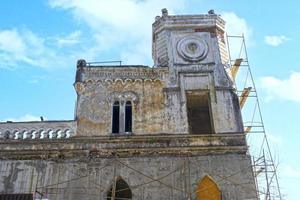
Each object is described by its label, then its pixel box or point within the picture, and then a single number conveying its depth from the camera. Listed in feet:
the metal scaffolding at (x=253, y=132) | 58.74
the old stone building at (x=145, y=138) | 58.23
